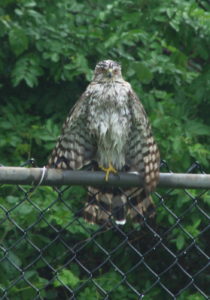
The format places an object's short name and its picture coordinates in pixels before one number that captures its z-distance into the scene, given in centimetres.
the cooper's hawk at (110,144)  776
